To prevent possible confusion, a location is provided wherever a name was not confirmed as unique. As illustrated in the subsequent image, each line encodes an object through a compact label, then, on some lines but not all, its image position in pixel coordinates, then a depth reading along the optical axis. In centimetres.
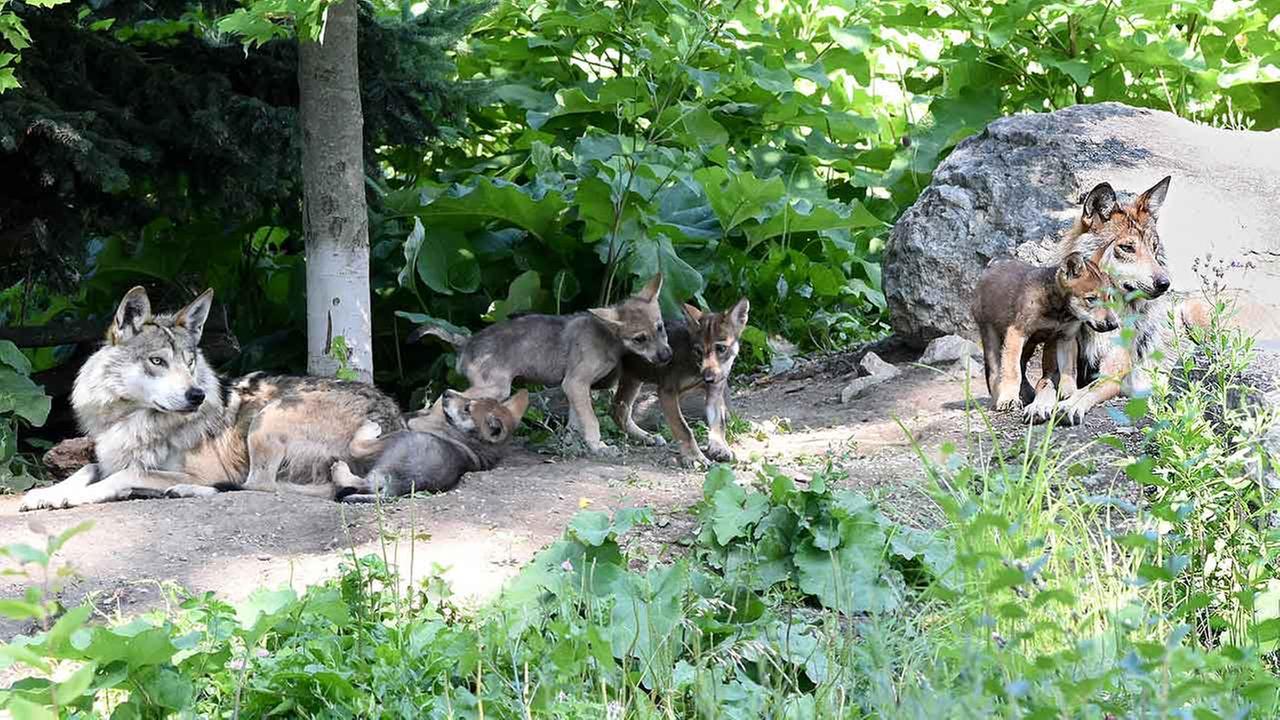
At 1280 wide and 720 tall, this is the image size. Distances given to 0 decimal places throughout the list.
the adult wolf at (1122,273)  1414
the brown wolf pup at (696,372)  1534
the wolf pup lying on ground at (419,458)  1329
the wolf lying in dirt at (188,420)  1402
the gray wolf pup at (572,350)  1620
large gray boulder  1698
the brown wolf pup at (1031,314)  1411
